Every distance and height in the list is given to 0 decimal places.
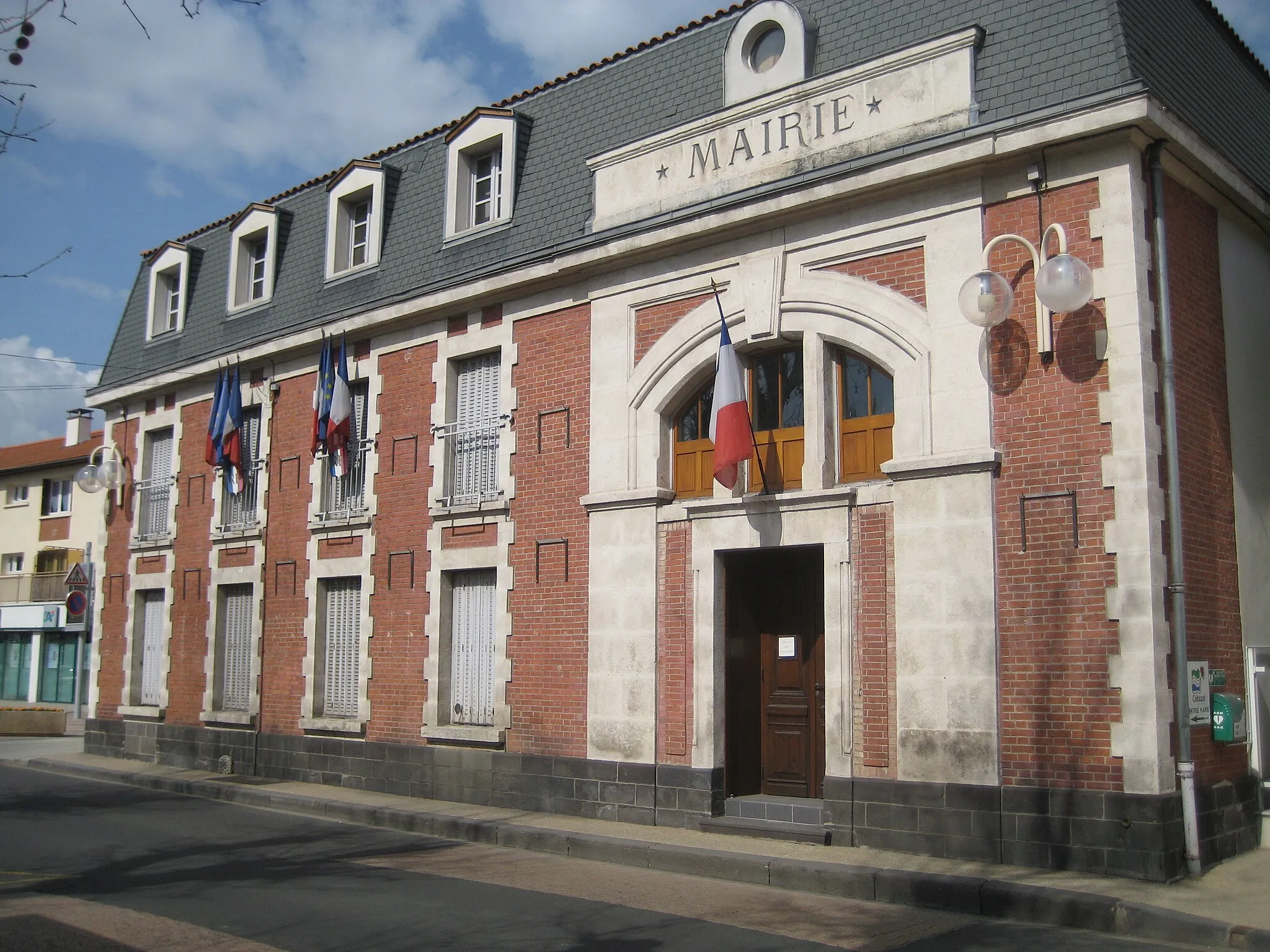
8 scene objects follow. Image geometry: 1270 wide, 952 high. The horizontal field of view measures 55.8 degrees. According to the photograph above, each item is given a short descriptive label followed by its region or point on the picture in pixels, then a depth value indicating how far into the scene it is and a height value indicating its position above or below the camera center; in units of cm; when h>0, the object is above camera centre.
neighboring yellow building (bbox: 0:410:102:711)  3619 +317
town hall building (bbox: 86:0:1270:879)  962 +213
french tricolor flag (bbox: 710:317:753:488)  1132 +233
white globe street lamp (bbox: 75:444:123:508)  1952 +307
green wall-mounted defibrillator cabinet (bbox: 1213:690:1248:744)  969 -36
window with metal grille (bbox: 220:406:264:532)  1781 +255
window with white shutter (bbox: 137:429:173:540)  1978 +290
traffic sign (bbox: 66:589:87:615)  2034 +103
